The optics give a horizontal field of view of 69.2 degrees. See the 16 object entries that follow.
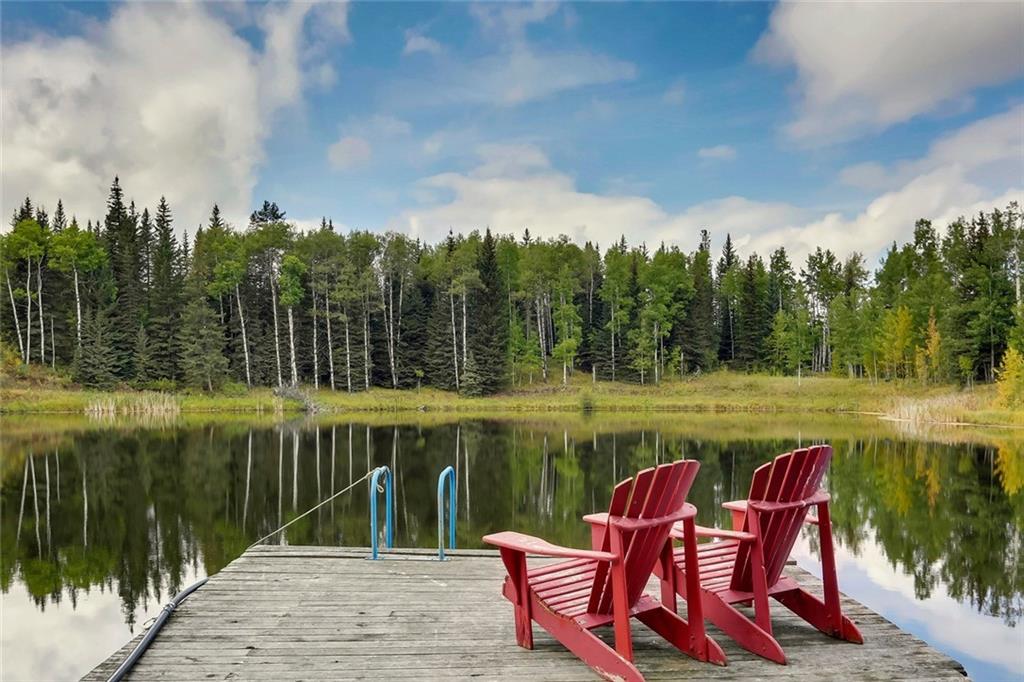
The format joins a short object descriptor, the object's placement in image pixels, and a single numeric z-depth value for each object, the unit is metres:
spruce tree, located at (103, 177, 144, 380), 46.25
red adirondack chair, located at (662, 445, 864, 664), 4.30
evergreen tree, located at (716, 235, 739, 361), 62.43
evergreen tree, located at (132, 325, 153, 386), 45.47
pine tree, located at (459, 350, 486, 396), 48.31
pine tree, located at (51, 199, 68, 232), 59.59
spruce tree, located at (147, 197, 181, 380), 46.19
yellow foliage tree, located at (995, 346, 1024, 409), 32.50
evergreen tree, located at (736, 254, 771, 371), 60.06
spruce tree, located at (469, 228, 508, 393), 49.19
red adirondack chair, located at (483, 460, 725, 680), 3.79
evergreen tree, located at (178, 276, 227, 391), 45.12
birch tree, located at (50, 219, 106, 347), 46.28
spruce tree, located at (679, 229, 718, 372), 56.91
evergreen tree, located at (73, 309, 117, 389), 44.16
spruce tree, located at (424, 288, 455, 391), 49.97
